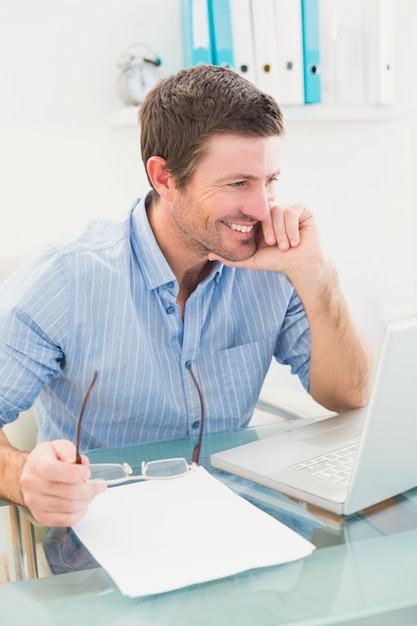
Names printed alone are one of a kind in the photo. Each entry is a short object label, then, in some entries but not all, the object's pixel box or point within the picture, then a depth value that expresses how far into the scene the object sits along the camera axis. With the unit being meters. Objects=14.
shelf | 2.41
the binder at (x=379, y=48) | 2.59
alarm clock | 2.41
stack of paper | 0.80
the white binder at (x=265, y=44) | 2.37
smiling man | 1.42
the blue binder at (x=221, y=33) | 2.31
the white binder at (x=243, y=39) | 2.34
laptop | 0.89
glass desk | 0.73
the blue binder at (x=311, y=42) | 2.43
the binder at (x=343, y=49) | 2.59
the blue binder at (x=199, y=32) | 2.32
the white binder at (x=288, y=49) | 2.40
